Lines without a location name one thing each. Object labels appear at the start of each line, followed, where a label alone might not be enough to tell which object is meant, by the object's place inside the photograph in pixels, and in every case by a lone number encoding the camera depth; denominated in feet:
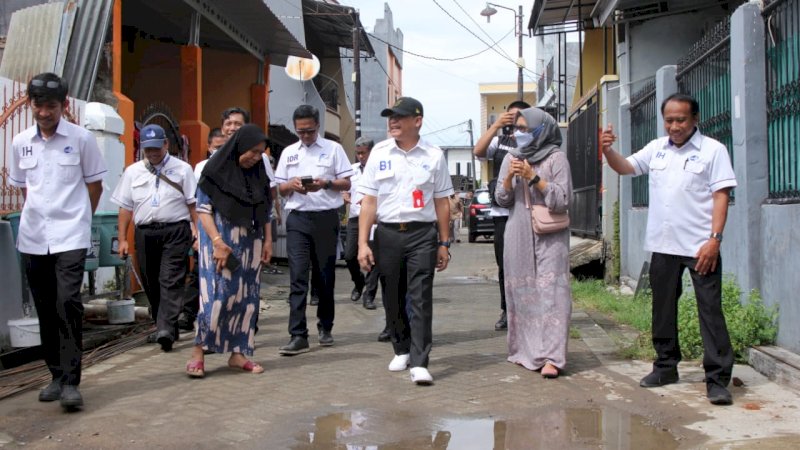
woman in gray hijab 18.97
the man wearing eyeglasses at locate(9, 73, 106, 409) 16.80
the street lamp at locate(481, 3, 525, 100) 91.76
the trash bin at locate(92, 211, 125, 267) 25.44
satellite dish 64.95
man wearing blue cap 23.02
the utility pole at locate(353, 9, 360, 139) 79.05
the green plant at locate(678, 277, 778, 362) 19.61
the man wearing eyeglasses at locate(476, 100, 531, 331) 20.49
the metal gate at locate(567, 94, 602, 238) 42.55
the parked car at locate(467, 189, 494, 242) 88.58
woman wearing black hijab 18.98
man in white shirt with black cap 18.99
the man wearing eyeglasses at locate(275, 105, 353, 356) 22.52
